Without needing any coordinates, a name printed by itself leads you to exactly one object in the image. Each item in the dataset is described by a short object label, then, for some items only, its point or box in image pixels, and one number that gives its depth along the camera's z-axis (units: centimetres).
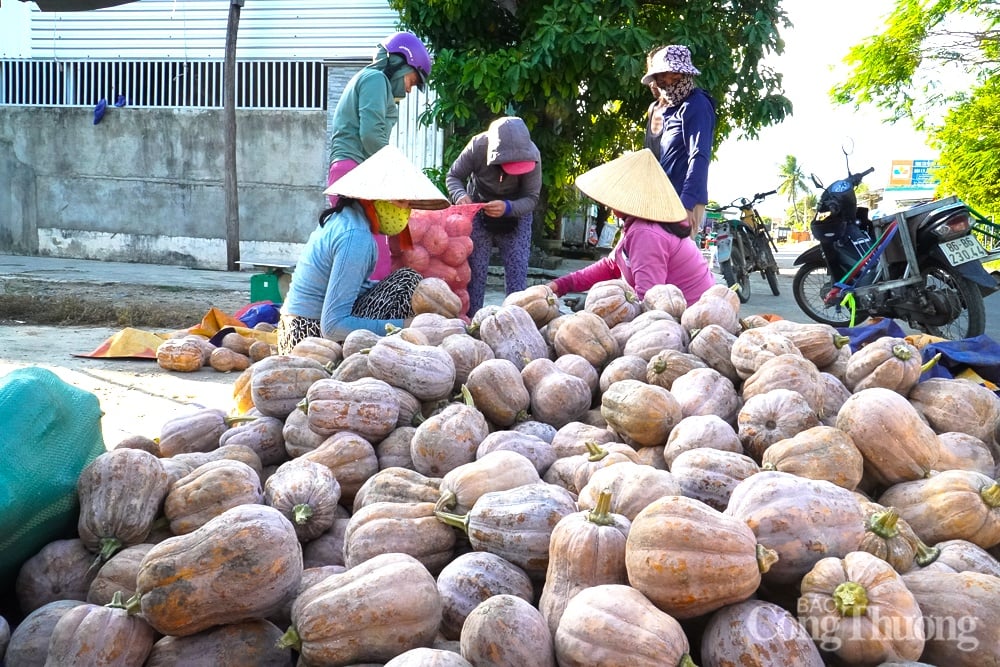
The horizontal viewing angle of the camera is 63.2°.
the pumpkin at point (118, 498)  216
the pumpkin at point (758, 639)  161
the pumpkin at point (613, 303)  382
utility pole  1262
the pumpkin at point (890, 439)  240
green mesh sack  209
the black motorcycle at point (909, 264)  700
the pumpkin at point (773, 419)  253
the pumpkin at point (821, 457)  225
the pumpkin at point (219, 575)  176
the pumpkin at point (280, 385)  303
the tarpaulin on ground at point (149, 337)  650
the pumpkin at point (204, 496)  224
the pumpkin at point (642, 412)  264
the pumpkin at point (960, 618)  175
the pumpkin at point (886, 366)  291
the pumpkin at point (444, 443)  257
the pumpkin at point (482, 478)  223
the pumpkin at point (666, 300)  387
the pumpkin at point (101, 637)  174
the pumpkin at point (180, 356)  614
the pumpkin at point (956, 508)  221
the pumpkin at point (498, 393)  294
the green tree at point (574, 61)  974
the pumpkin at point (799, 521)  186
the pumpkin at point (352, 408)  270
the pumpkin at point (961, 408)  284
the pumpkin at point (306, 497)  231
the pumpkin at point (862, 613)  167
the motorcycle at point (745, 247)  1109
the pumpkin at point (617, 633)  160
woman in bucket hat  604
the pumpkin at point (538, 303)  377
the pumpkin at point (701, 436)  246
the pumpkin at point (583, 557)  183
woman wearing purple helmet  616
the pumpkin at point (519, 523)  202
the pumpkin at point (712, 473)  220
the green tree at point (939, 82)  1852
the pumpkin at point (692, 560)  170
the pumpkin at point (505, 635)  163
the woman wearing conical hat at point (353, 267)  443
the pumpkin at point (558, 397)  299
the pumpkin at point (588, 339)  341
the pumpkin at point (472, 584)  191
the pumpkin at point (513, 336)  337
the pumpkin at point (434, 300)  418
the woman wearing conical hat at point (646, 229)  504
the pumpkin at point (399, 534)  207
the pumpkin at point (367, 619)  174
